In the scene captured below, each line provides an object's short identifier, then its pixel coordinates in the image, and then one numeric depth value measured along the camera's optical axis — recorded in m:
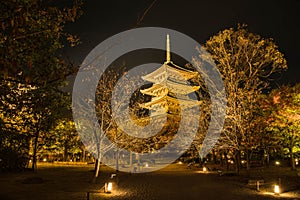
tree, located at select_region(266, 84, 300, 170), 17.48
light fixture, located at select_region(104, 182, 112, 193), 12.49
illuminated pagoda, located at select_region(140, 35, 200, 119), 42.62
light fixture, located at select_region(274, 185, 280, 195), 11.63
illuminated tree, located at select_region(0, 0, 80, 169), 5.54
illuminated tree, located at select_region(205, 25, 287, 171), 16.38
